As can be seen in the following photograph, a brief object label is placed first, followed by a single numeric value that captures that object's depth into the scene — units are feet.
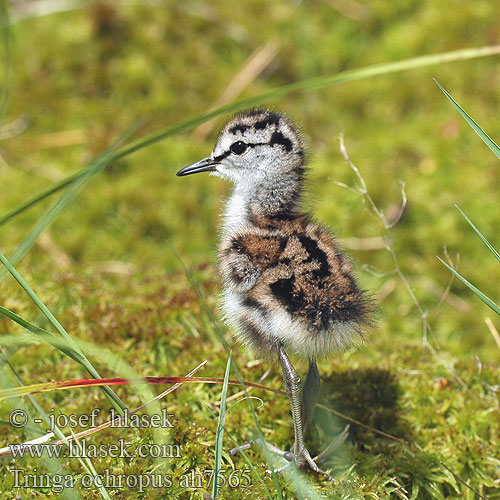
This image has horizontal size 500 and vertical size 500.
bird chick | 17.89
